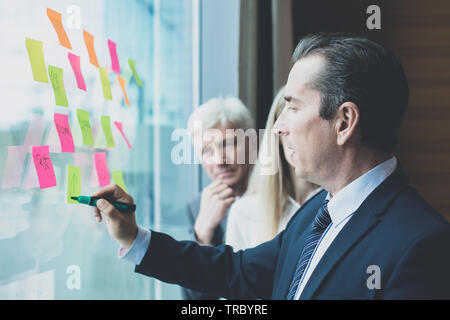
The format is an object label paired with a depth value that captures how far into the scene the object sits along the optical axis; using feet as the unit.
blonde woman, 4.53
